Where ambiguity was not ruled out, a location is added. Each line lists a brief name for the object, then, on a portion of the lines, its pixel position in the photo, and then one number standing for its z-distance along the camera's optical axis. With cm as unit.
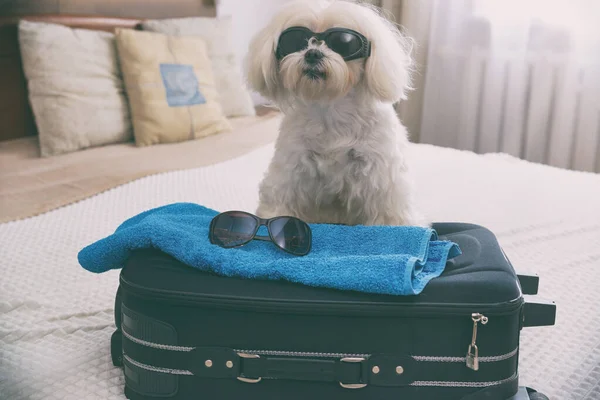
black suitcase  79
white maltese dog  111
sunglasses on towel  93
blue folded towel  81
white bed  90
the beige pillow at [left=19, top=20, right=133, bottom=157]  195
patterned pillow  211
